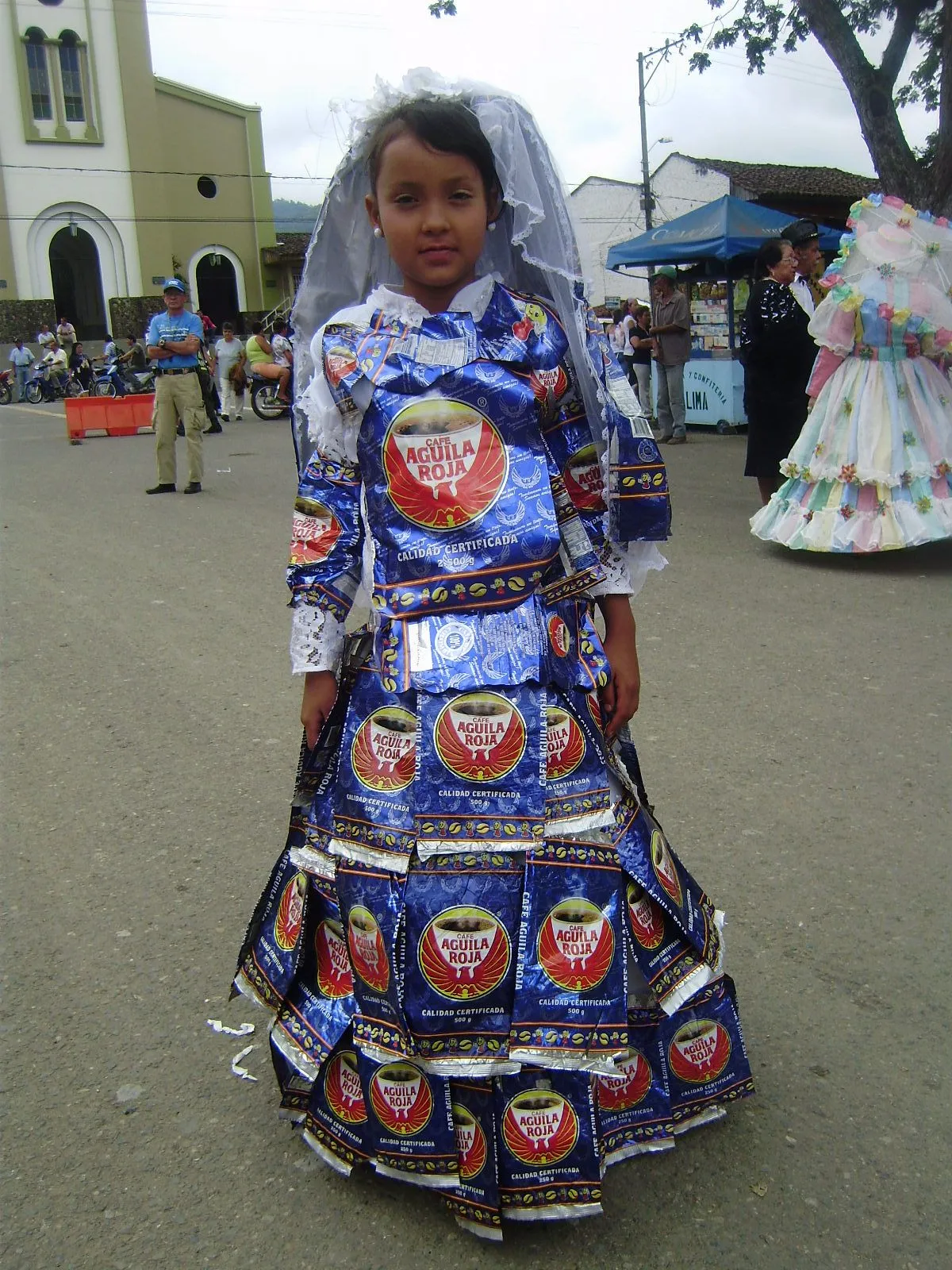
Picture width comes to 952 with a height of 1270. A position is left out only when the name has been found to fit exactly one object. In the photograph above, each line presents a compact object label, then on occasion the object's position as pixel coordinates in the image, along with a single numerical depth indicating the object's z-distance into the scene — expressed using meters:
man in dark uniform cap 7.03
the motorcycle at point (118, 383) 24.39
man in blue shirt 9.95
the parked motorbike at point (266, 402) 19.50
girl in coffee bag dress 1.79
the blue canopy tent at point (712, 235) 12.30
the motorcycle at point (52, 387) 27.59
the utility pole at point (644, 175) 32.22
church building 32.81
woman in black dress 7.16
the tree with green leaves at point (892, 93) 8.88
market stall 12.43
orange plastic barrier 17.00
